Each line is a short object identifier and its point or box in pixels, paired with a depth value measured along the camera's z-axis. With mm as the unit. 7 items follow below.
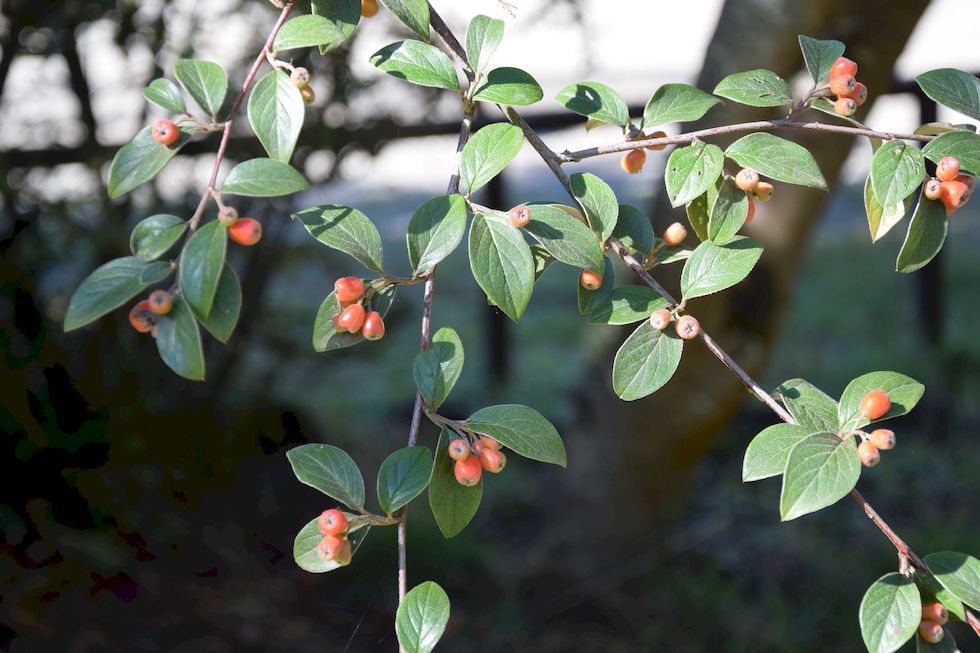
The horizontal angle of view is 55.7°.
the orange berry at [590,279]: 631
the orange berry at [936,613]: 577
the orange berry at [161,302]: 515
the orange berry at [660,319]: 599
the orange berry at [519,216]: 567
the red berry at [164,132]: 558
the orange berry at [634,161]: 714
